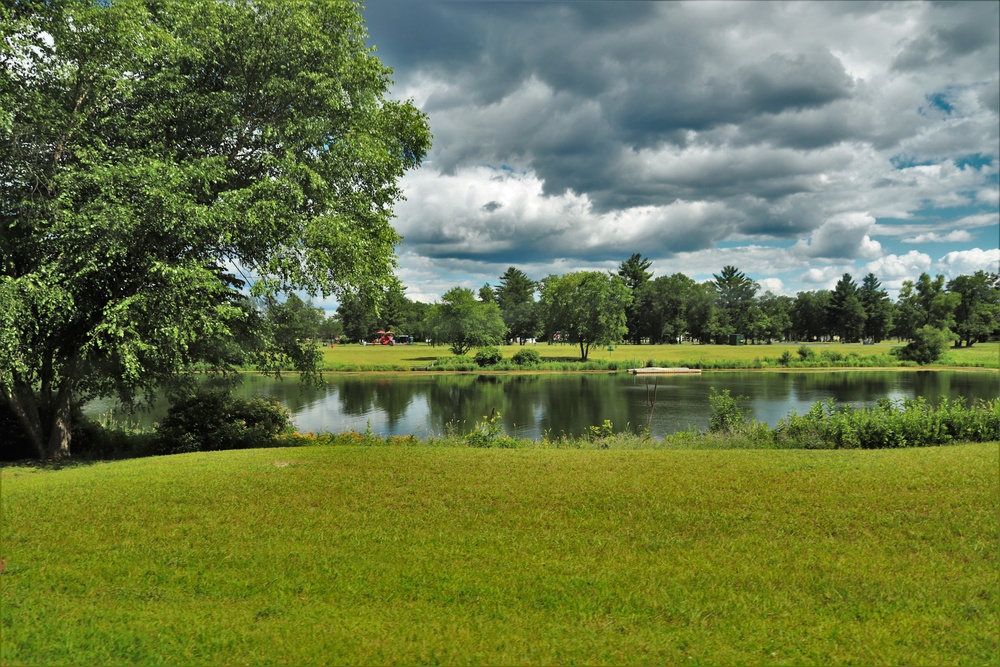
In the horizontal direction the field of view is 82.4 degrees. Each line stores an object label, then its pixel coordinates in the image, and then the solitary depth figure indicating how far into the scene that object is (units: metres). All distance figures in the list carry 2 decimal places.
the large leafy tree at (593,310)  76.12
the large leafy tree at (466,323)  80.24
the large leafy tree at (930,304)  91.44
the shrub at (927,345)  66.94
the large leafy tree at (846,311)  120.00
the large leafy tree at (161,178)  12.30
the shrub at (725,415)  19.41
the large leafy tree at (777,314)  127.38
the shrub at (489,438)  16.03
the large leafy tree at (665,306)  119.88
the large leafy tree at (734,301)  125.62
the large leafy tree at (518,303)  140.12
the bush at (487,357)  68.25
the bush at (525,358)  66.38
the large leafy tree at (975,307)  95.81
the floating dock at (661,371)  60.94
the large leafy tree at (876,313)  122.31
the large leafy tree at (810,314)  131.00
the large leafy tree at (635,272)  146.88
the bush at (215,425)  16.34
